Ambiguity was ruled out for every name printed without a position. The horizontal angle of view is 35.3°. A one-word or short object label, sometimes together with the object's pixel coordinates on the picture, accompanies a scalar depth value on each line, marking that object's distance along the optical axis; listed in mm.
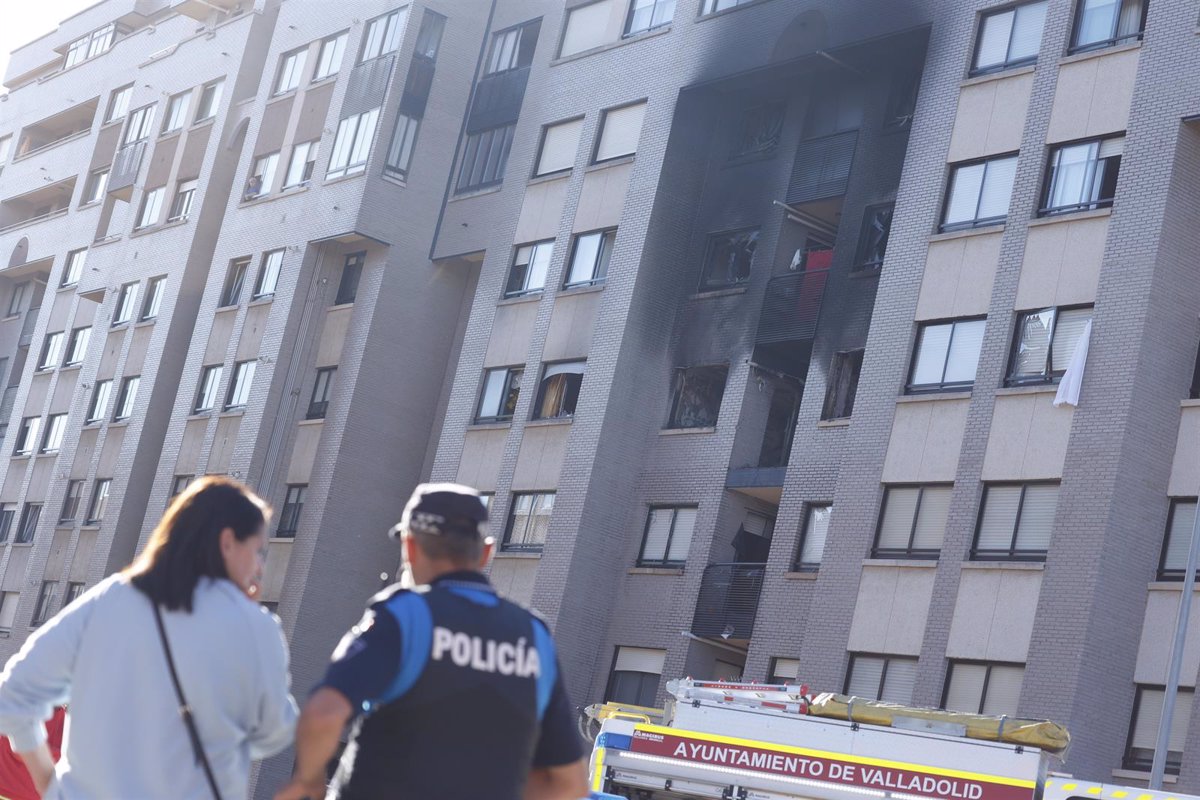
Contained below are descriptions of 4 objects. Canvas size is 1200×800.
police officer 4414
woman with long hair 4812
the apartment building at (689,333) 29016
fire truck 20297
